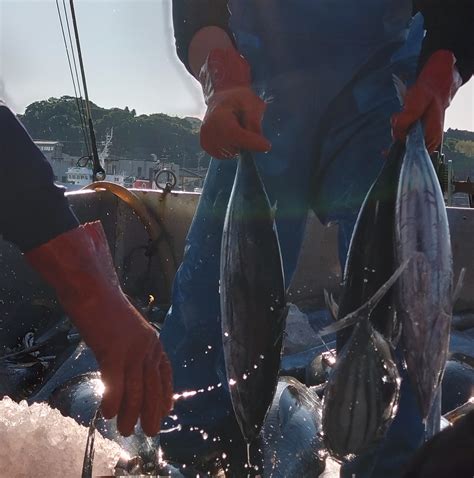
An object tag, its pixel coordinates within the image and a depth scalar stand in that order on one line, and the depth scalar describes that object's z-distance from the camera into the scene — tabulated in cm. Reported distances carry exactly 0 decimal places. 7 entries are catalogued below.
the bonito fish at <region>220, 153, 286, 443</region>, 150
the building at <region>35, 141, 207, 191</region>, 2826
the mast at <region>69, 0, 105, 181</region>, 575
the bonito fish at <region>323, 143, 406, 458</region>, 147
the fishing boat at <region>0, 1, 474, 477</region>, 398
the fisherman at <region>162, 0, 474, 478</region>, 192
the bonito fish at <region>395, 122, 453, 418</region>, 142
